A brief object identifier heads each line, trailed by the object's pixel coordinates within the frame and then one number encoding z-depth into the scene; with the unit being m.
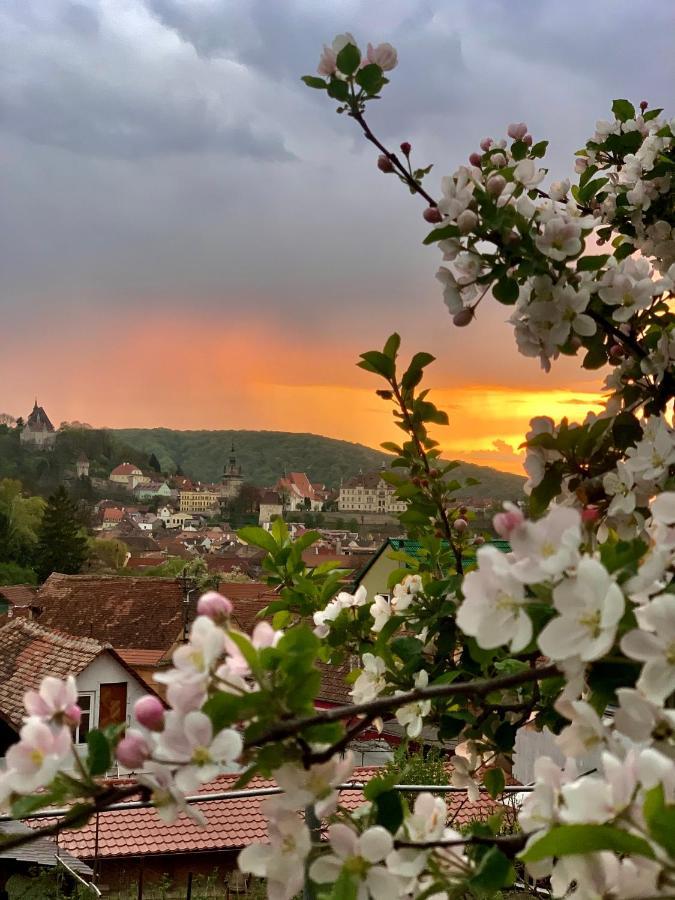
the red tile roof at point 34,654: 9.33
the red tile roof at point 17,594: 23.21
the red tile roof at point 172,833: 6.60
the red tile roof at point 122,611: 16.86
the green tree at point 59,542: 36.16
